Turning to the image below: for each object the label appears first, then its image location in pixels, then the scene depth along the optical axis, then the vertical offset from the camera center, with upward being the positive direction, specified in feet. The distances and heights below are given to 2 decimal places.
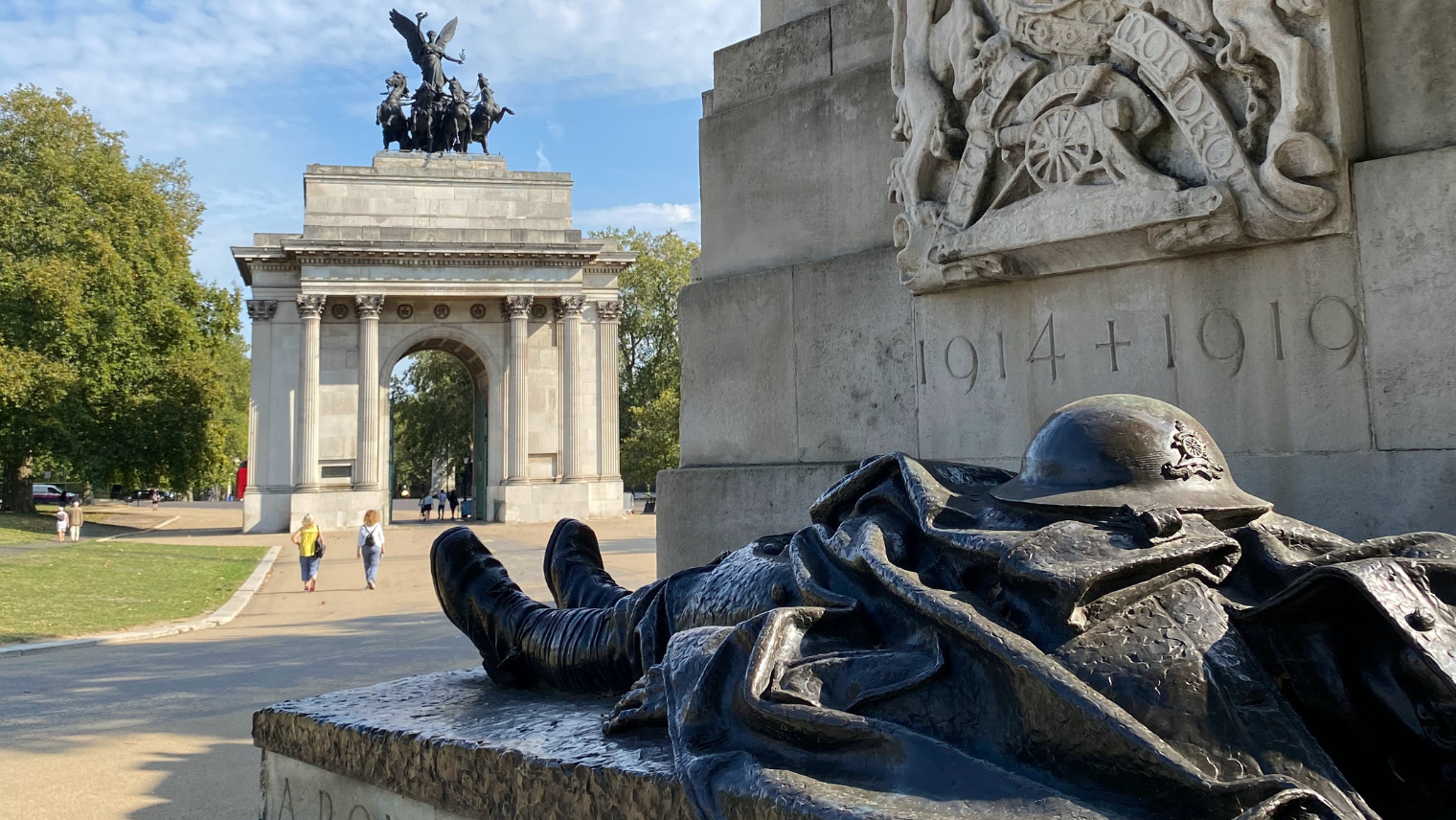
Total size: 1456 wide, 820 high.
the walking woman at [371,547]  55.77 -3.09
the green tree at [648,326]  188.44 +26.12
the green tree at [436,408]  204.44 +14.09
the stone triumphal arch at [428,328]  128.57 +18.76
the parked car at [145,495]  240.94 -1.05
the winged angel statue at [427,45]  149.48 +59.58
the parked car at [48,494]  200.59 -0.13
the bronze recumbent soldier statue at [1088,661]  5.98 -1.14
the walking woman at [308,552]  54.90 -3.21
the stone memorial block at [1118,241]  10.88 +2.51
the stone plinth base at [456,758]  7.52 -2.12
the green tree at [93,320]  114.62 +18.39
